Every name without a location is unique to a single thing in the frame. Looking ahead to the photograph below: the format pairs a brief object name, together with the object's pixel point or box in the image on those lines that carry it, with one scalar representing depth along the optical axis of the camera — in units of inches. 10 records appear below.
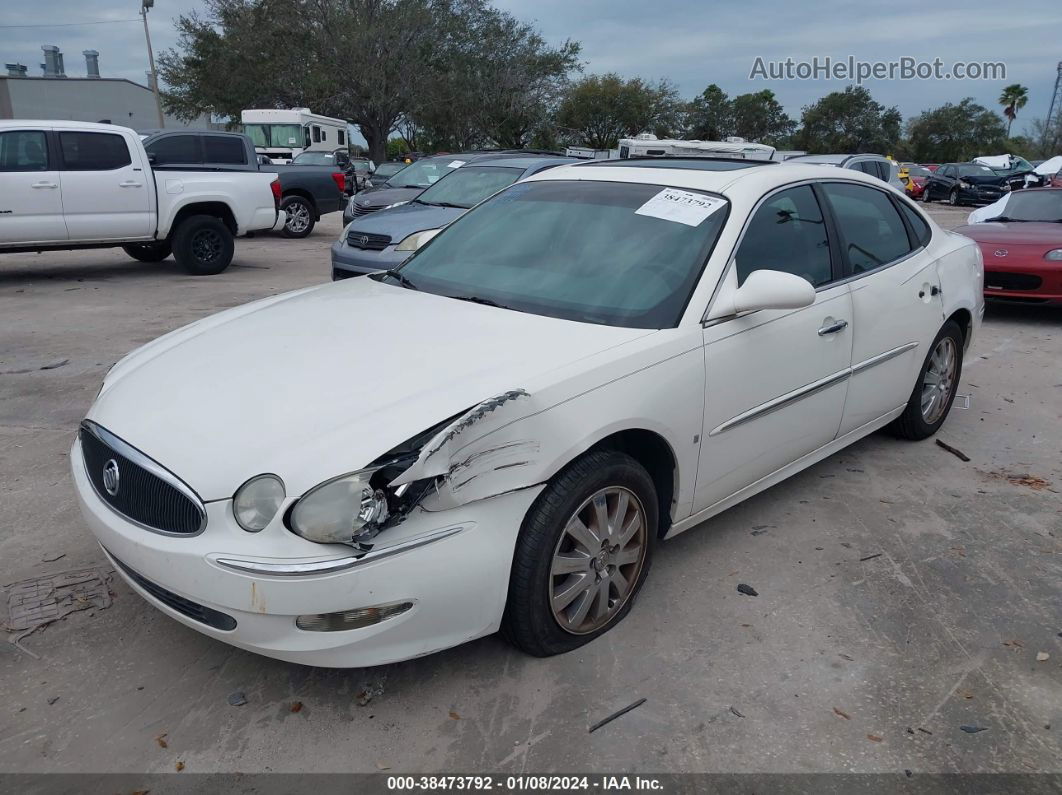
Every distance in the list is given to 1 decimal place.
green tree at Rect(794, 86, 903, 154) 2154.3
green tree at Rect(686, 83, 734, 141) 2078.0
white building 1856.5
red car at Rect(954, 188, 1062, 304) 326.6
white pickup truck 380.8
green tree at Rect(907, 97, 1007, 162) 2258.9
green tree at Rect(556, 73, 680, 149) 1883.6
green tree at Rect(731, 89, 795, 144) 2161.7
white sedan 93.2
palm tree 3373.5
